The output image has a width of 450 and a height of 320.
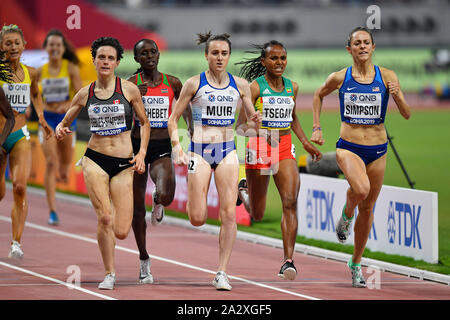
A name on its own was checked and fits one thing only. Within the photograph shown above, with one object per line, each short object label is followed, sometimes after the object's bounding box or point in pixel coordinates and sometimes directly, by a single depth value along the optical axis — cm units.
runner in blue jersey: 1017
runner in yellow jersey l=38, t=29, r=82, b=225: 1520
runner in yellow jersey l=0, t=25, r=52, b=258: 1144
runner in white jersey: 985
